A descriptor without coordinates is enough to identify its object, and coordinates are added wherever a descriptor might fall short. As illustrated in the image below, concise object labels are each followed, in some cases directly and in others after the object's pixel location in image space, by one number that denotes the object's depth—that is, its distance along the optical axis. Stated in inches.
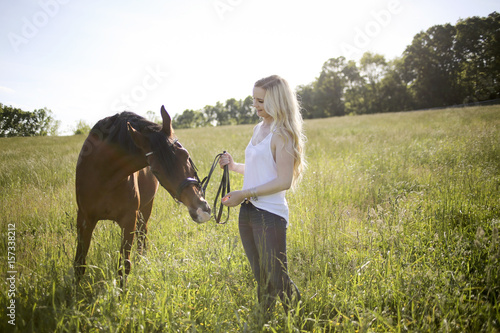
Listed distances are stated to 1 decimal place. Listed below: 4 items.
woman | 82.6
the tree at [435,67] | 1766.7
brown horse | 101.2
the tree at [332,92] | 2556.6
